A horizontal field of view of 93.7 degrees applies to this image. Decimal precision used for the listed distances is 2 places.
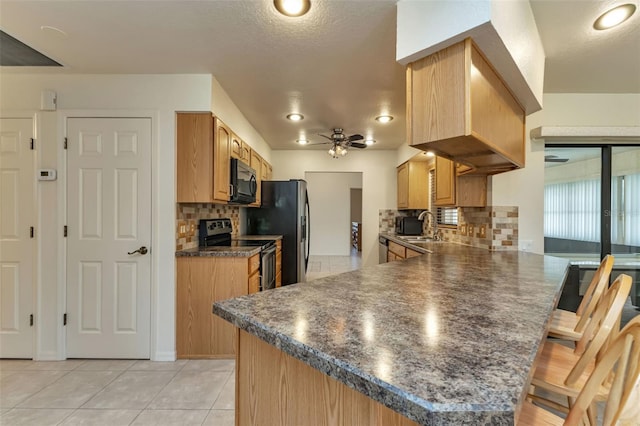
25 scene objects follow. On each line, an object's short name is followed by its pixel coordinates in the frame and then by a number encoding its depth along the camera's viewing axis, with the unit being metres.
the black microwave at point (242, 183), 2.96
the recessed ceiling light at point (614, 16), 1.66
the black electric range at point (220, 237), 2.97
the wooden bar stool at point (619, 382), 0.60
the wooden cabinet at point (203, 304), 2.49
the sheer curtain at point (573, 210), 2.93
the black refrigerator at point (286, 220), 4.25
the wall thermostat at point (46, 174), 2.44
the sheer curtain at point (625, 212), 2.87
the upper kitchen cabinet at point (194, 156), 2.54
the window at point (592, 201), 2.88
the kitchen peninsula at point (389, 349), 0.52
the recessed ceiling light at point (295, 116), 3.49
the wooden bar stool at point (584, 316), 1.32
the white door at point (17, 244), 2.46
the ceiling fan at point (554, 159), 2.98
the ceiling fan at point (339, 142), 4.03
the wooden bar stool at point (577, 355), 0.92
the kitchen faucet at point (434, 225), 4.01
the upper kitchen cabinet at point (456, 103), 1.40
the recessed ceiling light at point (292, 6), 1.60
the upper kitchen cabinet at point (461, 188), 2.87
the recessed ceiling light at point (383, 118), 3.54
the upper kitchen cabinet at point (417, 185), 4.54
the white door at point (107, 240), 2.46
